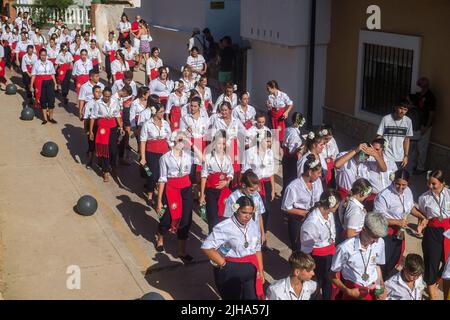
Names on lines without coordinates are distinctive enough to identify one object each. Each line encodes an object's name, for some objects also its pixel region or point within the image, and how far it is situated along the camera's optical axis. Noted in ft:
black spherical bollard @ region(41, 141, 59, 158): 43.86
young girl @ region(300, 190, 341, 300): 22.16
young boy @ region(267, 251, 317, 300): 18.69
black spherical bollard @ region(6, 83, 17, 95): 64.75
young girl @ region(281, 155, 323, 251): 25.29
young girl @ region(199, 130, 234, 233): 27.96
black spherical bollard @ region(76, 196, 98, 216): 33.19
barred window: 41.81
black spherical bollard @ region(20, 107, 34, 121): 54.13
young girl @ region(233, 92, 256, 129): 37.91
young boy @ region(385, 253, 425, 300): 19.52
